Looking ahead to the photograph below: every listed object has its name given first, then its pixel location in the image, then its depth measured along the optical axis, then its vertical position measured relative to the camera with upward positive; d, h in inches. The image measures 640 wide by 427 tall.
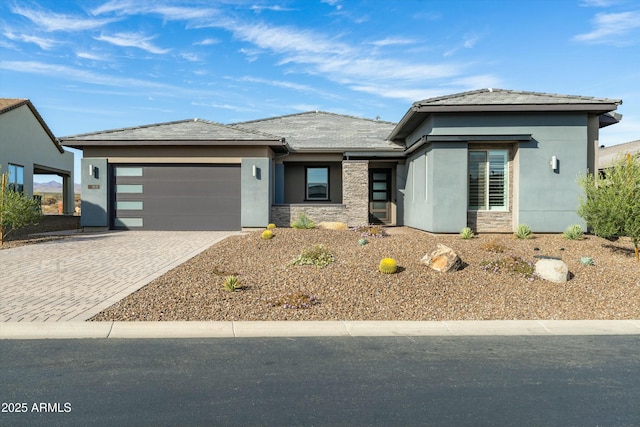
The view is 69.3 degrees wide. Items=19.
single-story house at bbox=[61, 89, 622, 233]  590.6 +46.4
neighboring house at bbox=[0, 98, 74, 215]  939.3 +109.6
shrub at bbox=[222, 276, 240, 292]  326.2 -62.3
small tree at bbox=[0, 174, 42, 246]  602.5 -19.3
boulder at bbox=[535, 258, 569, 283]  357.7 -56.4
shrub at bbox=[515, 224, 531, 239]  549.0 -40.6
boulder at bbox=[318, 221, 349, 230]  701.3 -44.7
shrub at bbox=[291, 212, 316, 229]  668.7 -39.5
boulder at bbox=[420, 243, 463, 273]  373.1 -51.7
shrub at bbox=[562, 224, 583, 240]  545.3 -40.7
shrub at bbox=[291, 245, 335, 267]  406.9 -54.9
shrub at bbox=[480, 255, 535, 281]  368.2 -55.8
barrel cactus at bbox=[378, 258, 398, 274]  366.3 -55.3
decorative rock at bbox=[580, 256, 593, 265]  411.8 -55.6
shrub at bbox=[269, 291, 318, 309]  298.2 -68.5
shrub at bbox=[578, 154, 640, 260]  424.8 -3.8
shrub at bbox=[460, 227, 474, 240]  544.9 -42.7
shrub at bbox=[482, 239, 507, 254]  441.7 -48.1
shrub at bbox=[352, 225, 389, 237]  557.0 -42.8
